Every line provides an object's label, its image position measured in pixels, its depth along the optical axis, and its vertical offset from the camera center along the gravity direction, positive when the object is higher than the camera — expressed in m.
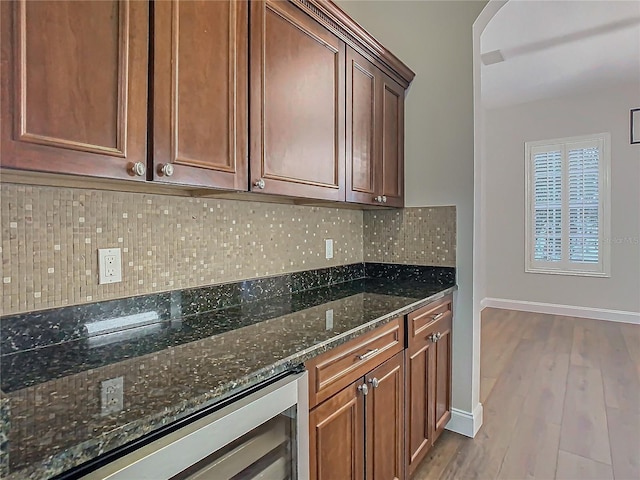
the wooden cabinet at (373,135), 1.93 +0.58
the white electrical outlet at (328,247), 2.31 -0.05
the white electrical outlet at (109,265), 1.25 -0.08
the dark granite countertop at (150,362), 0.65 -0.32
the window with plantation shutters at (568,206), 4.88 +0.43
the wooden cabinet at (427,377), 1.77 -0.72
